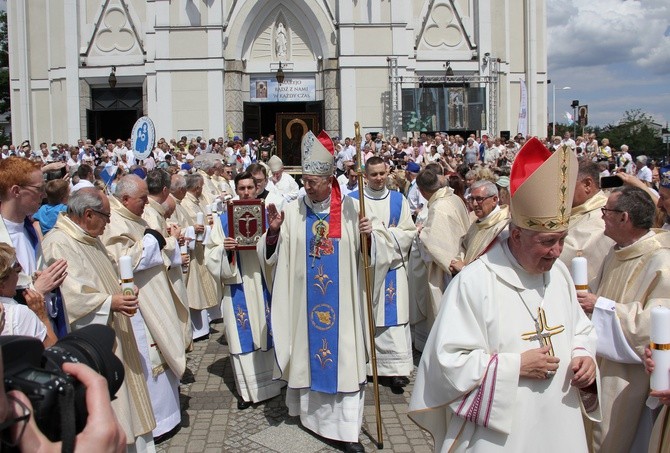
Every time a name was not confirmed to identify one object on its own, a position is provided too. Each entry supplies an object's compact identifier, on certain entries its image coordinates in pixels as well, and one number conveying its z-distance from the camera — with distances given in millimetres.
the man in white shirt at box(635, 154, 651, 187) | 15298
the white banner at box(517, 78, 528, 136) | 26656
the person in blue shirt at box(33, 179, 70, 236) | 6973
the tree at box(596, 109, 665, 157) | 34250
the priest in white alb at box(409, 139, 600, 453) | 2879
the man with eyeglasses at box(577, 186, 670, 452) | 3439
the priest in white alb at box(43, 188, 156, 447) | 4078
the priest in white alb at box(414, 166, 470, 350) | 6801
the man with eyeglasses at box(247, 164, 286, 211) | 7199
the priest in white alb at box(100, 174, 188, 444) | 5008
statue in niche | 27766
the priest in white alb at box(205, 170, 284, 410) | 6008
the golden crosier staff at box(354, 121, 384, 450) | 4980
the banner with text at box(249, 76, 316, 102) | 28281
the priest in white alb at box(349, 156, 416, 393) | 6430
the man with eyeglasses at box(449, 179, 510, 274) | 5789
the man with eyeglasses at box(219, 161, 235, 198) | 11267
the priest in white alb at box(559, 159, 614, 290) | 4363
